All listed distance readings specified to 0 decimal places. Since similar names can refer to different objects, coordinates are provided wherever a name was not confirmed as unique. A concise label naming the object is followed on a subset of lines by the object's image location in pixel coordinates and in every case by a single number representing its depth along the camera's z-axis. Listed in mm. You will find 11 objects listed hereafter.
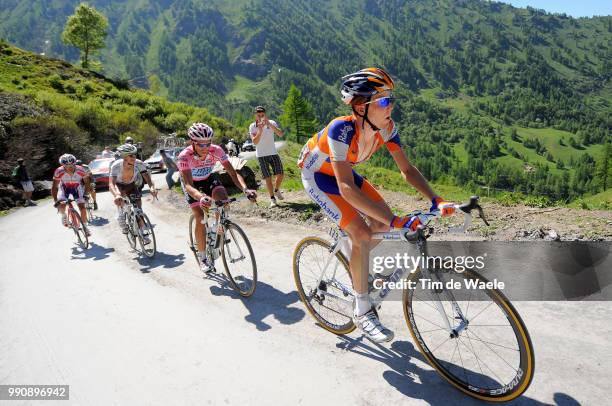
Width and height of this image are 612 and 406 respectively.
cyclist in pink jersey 6113
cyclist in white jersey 8508
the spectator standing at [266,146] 10844
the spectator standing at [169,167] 17328
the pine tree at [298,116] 79938
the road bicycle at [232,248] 5773
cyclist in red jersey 10359
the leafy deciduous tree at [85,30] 80562
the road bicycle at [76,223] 9902
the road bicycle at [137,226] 8227
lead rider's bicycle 3129
